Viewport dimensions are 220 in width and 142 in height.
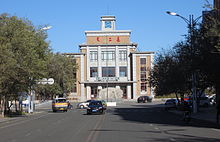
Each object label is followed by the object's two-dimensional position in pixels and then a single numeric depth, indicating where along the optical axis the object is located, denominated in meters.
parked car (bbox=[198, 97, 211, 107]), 59.07
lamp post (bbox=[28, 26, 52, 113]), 51.76
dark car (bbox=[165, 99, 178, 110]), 53.91
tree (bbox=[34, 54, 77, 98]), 83.00
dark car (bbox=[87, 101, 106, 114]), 42.75
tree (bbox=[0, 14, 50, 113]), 36.53
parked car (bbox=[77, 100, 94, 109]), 68.44
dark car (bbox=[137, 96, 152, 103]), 90.00
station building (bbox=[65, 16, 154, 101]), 108.56
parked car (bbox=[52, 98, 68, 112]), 53.66
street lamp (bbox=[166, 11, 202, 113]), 33.14
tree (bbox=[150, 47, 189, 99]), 46.19
